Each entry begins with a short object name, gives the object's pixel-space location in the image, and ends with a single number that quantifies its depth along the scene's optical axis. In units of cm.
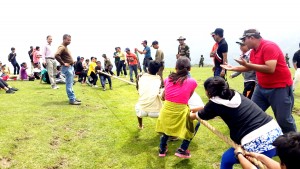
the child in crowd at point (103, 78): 1690
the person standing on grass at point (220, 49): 907
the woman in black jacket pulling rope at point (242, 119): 408
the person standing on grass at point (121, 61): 2189
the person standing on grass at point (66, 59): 1084
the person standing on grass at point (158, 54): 1539
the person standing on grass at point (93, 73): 1819
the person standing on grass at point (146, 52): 1727
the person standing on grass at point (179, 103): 592
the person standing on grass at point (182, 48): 1242
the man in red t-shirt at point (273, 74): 529
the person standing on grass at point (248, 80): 805
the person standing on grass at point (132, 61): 1794
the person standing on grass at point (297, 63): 1216
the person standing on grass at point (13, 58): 2333
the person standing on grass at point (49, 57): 1484
